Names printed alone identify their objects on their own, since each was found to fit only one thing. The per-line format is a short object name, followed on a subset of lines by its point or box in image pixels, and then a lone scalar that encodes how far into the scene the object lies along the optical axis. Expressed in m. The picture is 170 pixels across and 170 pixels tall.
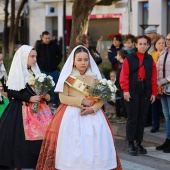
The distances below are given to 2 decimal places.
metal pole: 16.88
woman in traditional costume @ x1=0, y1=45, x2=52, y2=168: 7.56
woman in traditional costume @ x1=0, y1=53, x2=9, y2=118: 9.03
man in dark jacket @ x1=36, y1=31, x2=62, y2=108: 13.88
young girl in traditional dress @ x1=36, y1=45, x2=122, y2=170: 6.73
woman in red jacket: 9.05
